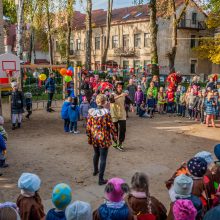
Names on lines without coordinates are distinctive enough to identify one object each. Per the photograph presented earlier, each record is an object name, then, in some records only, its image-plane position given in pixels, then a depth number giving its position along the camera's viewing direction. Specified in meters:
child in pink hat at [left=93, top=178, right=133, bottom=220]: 3.85
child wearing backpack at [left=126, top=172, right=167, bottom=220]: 4.17
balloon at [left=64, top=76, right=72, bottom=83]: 15.97
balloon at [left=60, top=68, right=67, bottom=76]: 15.96
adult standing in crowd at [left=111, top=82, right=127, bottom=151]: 9.68
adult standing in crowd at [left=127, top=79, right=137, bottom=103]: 16.83
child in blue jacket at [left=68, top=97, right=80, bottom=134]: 12.20
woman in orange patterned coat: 7.11
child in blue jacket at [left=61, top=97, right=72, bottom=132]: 12.27
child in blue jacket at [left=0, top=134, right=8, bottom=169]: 7.74
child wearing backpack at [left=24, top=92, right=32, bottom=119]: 15.12
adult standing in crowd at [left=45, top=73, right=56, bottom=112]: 16.72
